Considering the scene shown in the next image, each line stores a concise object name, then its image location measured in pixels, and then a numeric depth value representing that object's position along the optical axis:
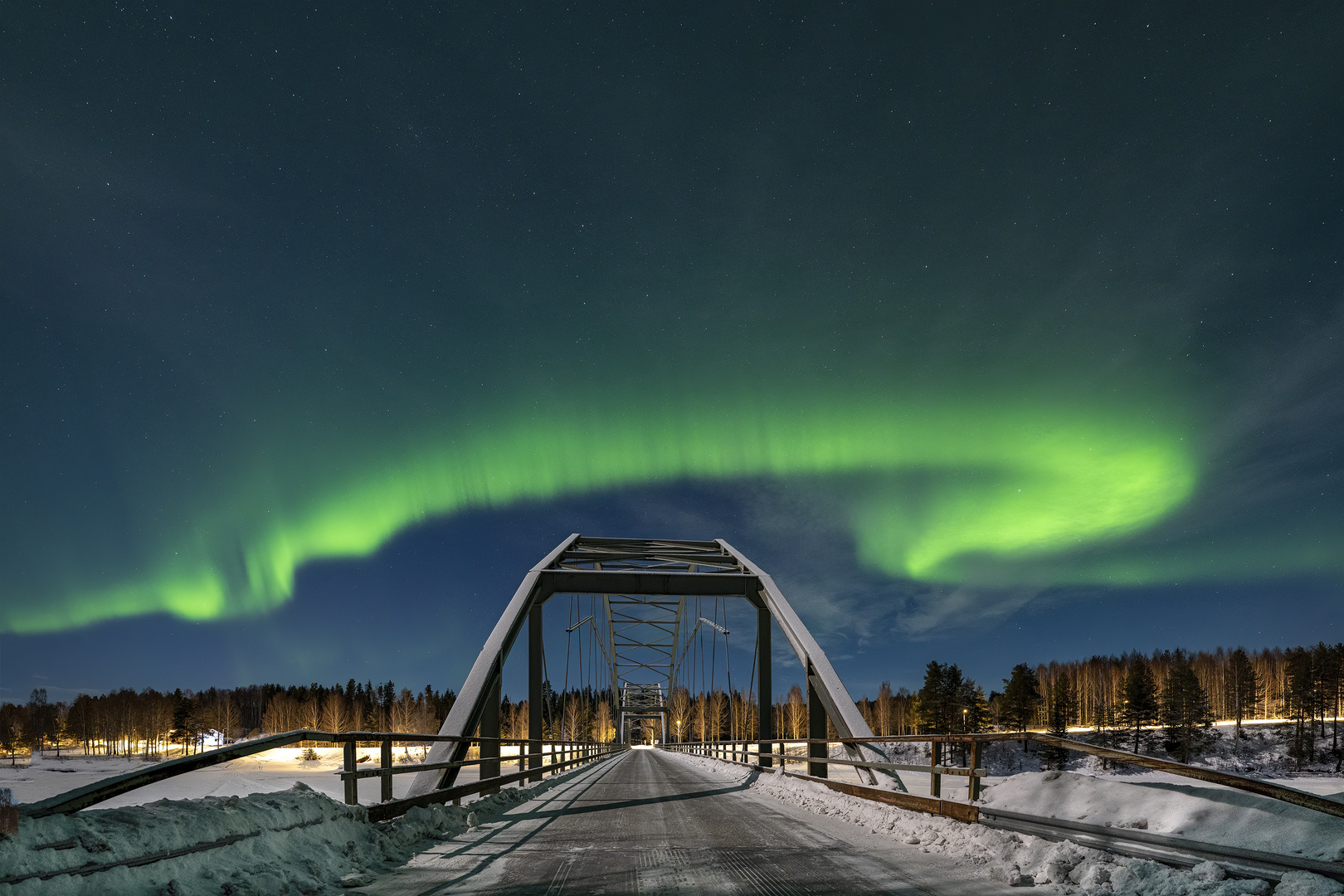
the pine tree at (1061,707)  103.44
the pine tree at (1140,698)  95.94
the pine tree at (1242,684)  106.19
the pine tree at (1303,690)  90.44
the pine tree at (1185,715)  93.94
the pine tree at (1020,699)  101.25
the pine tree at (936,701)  99.25
